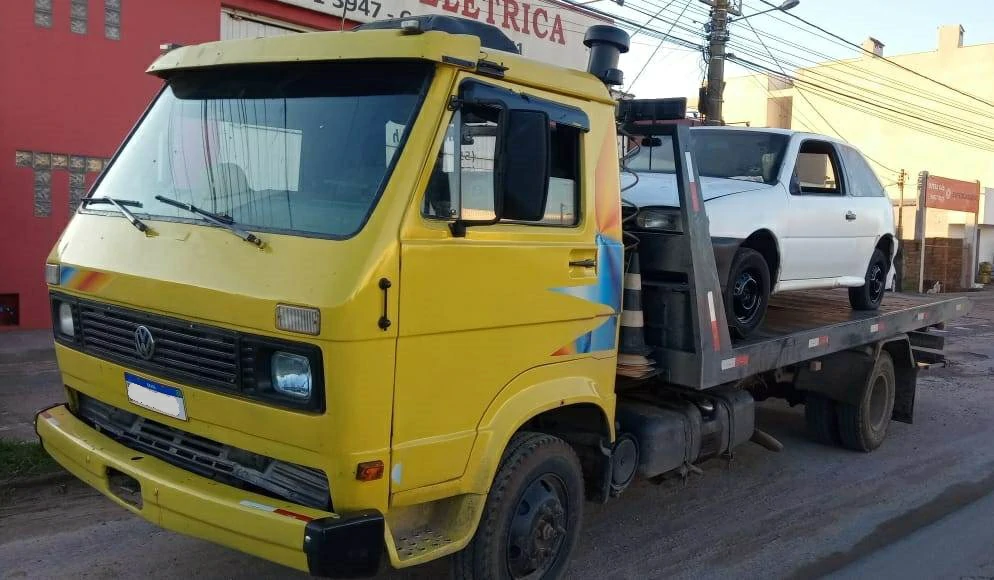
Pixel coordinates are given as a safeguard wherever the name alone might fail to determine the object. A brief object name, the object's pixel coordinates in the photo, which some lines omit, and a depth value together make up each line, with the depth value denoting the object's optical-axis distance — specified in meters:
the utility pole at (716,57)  15.84
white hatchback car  5.40
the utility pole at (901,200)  22.99
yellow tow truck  3.06
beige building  37.50
